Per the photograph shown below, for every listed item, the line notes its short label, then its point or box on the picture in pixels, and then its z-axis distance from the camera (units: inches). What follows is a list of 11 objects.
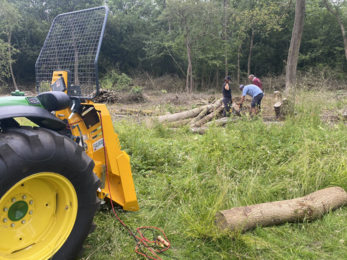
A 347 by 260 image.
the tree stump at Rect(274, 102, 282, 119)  306.2
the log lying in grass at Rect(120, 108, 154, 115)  407.3
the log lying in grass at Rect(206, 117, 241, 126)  292.4
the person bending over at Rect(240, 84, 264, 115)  348.0
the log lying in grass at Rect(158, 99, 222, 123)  346.8
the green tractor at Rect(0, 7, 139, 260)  69.1
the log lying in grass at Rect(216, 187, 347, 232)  104.2
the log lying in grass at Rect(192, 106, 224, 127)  333.6
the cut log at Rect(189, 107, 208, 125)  344.8
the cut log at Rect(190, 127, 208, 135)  282.1
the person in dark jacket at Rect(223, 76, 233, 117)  362.4
